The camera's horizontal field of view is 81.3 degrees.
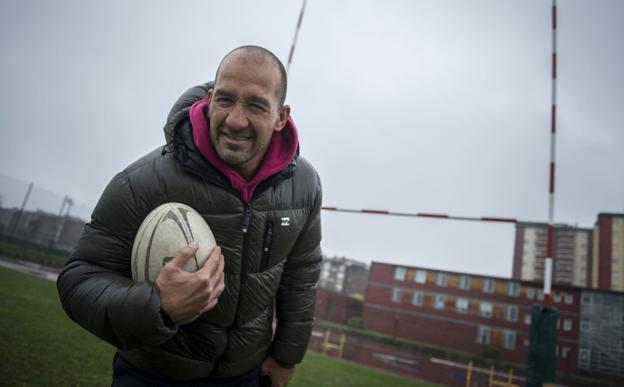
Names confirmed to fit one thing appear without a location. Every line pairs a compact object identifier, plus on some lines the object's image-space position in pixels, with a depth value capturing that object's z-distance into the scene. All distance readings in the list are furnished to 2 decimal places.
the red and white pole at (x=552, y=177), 4.64
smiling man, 1.30
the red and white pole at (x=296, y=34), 4.77
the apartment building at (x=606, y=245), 53.78
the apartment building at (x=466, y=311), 34.78
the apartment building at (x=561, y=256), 69.50
